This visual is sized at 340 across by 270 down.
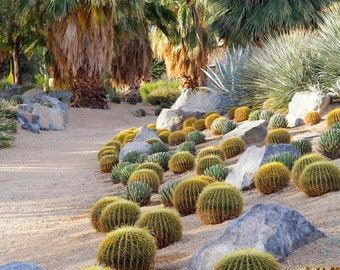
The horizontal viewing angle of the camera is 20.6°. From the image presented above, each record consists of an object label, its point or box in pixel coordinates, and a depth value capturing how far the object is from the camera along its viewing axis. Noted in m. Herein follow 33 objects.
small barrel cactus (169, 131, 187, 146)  21.21
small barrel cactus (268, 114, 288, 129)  19.07
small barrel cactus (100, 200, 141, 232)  10.05
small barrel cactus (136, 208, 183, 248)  9.07
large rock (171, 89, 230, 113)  26.53
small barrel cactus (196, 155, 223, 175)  14.37
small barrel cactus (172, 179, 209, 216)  11.08
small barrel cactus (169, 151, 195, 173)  15.86
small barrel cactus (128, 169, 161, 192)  13.69
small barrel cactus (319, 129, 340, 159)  13.66
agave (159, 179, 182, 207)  12.01
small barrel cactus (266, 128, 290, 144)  16.38
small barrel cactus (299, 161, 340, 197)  10.37
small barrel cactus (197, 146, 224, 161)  16.20
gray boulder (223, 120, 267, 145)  18.02
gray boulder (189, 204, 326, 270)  7.14
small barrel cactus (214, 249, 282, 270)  6.14
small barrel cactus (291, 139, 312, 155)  14.40
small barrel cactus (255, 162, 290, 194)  11.39
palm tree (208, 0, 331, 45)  31.29
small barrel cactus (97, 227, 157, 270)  7.83
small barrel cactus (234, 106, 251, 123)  22.49
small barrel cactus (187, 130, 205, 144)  20.38
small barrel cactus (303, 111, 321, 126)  18.86
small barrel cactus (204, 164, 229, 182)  13.25
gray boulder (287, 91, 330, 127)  19.62
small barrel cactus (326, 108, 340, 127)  17.31
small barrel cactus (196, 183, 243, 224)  9.69
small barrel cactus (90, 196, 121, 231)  10.81
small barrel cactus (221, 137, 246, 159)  16.58
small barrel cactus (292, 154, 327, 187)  11.29
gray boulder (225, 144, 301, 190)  12.39
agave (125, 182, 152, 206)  12.55
